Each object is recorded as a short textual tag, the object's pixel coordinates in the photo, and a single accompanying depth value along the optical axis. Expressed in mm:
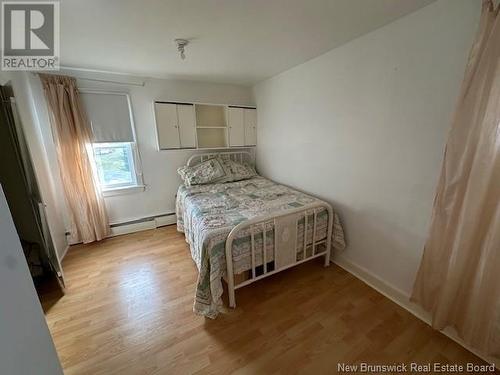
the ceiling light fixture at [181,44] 1846
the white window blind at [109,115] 2682
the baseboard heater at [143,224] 3098
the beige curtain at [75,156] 2424
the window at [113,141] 2717
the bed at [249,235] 1646
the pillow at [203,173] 3093
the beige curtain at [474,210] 1159
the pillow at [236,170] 3344
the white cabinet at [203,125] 2969
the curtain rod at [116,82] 2624
